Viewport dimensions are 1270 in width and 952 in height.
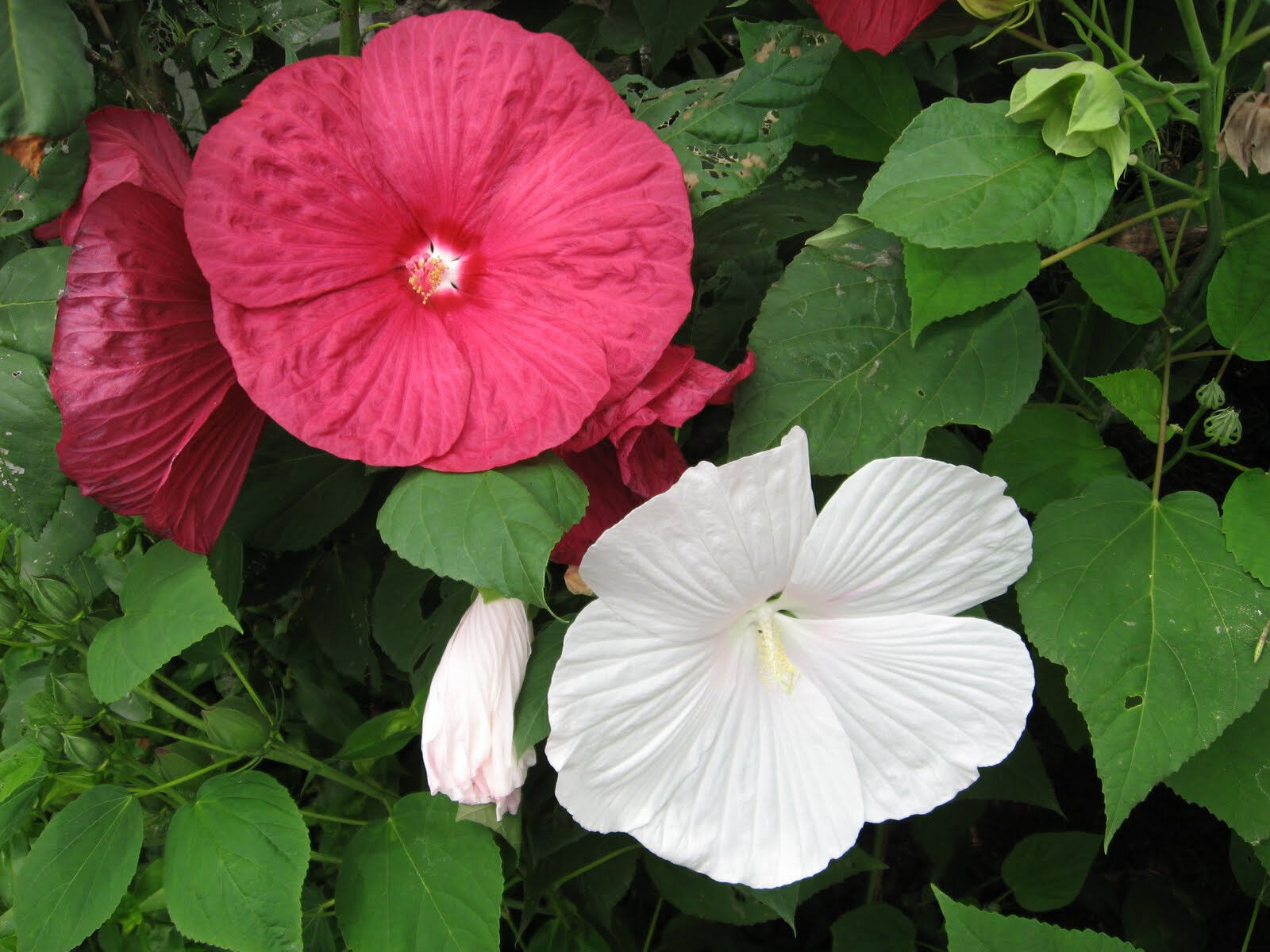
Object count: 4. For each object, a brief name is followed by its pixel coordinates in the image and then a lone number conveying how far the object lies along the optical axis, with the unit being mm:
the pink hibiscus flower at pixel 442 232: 655
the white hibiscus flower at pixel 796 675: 629
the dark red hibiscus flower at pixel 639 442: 675
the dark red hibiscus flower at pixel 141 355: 642
